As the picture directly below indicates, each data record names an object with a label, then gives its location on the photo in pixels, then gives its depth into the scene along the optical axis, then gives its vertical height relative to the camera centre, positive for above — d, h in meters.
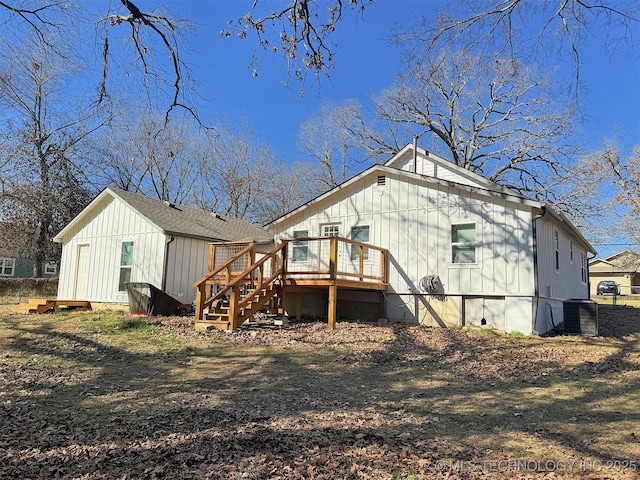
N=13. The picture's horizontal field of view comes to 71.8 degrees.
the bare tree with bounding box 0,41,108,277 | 25.14 +6.29
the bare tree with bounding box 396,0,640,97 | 4.48 +2.88
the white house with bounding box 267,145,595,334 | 10.98 +1.41
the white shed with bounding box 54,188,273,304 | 15.05 +1.44
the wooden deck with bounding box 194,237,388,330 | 10.72 +0.43
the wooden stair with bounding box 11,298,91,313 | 14.27 -0.72
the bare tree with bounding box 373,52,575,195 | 23.31 +9.78
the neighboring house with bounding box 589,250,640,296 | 42.06 +2.97
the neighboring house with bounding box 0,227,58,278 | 34.61 +1.26
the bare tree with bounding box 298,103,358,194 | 29.15 +10.08
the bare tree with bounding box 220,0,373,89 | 5.04 +3.02
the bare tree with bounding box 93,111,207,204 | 30.44 +8.65
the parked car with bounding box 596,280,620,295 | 37.56 +1.15
